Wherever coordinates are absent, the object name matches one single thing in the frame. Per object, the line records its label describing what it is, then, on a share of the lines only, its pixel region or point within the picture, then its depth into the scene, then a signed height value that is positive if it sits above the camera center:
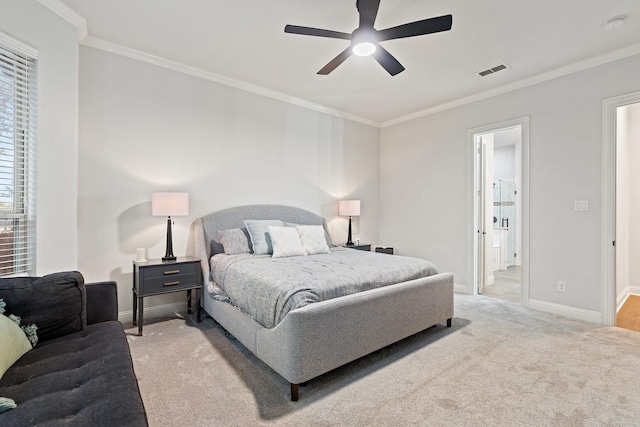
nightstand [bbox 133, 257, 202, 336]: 2.86 -0.65
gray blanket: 2.16 -0.52
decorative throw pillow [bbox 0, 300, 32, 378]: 1.34 -0.62
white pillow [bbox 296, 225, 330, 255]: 3.61 -0.31
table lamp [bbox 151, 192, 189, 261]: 3.03 +0.06
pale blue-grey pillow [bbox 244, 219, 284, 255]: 3.47 -0.26
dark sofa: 1.07 -0.71
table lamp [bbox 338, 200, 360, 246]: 4.81 +0.09
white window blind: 2.19 +0.37
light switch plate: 3.31 +0.12
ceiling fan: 2.03 +1.31
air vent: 3.42 +1.68
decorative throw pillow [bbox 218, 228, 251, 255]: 3.42 -0.33
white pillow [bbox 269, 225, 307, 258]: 3.37 -0.32
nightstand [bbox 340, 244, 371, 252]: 4.67 -0.51
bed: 1.94 -0.81
